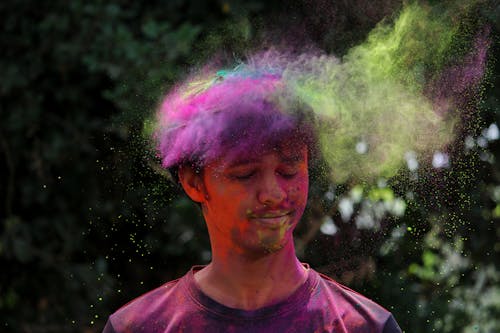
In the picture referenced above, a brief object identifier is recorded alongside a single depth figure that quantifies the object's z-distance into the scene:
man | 3.66
